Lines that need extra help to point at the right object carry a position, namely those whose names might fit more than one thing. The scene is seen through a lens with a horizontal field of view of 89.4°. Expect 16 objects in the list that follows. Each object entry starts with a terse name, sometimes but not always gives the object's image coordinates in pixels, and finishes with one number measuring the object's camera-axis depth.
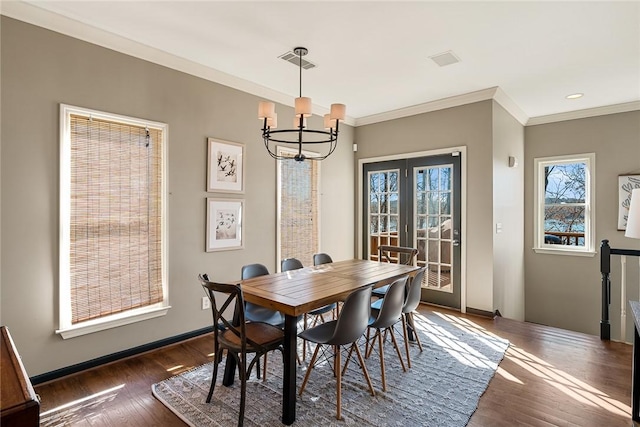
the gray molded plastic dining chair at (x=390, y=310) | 2.39
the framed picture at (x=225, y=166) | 3.45
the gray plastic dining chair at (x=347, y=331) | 2.12
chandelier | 2.55
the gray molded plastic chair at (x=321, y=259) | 3.63
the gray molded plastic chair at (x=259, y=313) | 2.65
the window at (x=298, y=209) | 4.30
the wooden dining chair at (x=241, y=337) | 1.96
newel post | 3.29
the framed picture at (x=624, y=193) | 4.36
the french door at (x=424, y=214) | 4.41
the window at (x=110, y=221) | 2.59
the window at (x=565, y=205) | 4.77
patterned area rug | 2.08
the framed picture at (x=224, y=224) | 3.46
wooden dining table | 2.04
